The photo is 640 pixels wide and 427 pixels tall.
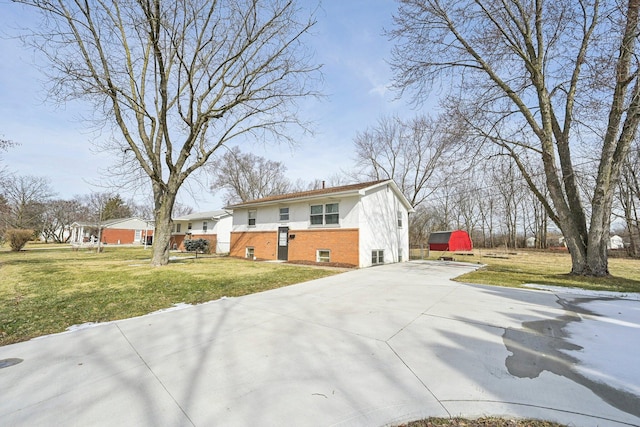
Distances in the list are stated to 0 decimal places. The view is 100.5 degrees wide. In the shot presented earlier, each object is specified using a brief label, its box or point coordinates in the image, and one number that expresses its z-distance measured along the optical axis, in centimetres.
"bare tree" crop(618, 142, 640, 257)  2183
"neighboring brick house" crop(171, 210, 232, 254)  2469
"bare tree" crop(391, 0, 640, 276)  876
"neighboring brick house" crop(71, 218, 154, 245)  4116
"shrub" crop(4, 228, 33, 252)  2162
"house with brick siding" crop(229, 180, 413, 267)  1323
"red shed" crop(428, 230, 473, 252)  2695
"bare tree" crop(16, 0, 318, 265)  1016
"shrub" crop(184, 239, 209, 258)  2422
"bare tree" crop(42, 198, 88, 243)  4181
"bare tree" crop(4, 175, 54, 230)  3406
